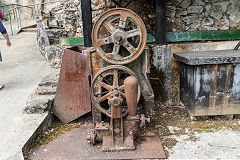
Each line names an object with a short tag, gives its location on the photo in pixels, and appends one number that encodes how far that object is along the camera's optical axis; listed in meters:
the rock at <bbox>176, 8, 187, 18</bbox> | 4.47
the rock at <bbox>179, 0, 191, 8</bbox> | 4.44
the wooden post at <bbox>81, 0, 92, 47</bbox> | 3.85
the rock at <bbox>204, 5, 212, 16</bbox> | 4.45
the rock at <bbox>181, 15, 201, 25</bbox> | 4.50
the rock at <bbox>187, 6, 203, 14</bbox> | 4.45
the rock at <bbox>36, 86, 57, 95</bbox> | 4.23
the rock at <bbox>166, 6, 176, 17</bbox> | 4.45
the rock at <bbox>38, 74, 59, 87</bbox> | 4.50
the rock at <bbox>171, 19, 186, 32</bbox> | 4.53
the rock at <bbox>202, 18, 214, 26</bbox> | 4.50
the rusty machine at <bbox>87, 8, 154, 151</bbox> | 3.11
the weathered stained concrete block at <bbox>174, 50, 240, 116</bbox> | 3.60
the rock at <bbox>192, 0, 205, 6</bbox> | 4.43
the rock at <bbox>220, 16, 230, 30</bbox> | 4.50
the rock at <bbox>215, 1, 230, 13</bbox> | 4.42
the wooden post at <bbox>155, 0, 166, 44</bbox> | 4.07
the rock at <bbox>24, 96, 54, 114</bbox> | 3.80
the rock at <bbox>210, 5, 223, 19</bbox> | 4.44
